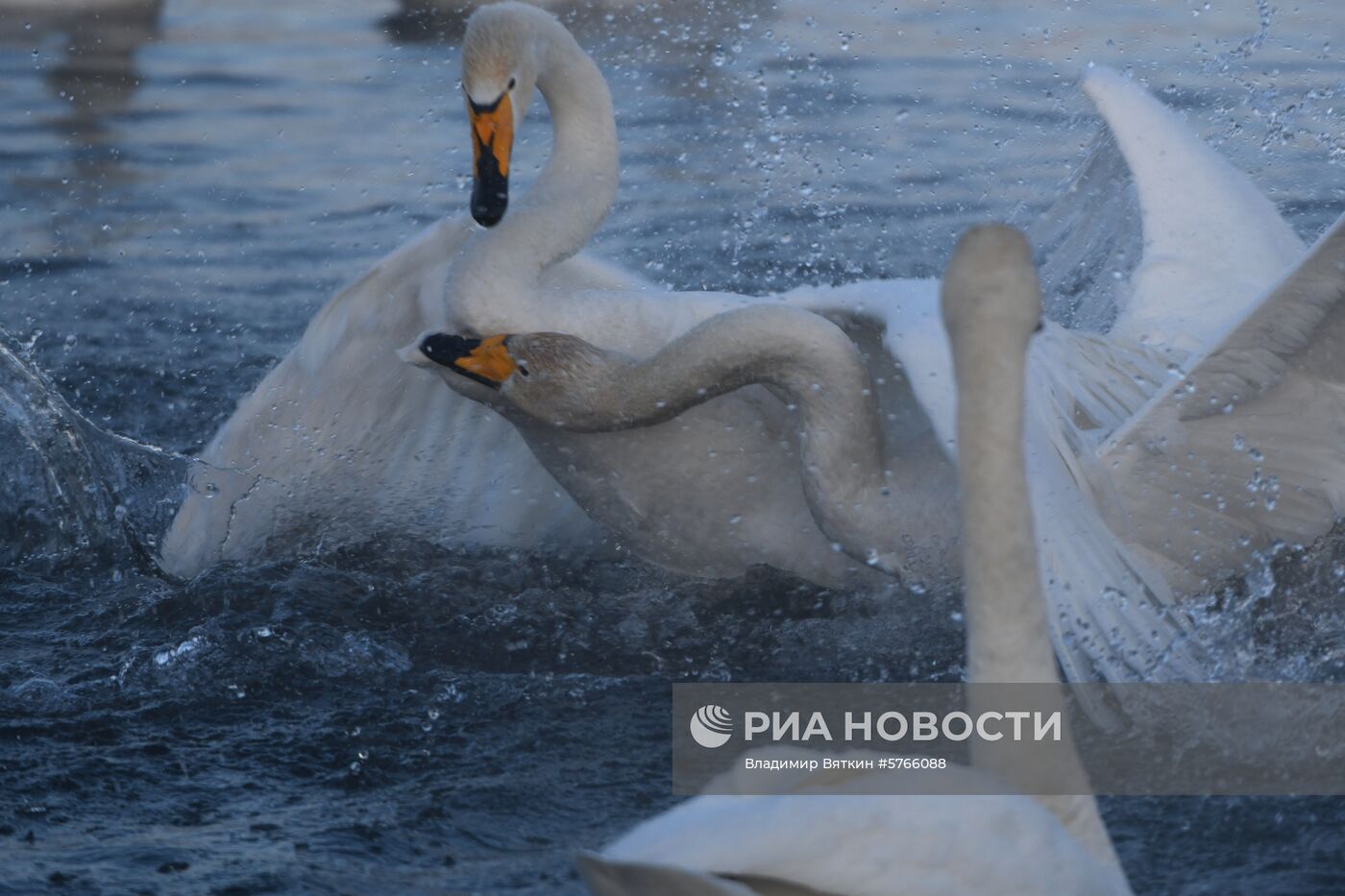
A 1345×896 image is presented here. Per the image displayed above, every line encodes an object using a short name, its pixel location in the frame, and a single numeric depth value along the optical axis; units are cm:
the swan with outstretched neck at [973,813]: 542
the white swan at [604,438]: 946
